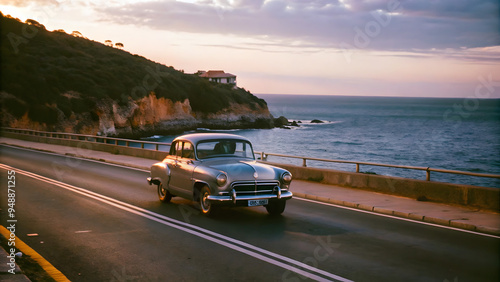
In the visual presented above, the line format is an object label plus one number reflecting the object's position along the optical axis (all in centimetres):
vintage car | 1048
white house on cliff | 18612
